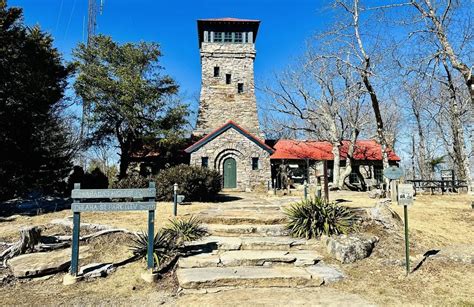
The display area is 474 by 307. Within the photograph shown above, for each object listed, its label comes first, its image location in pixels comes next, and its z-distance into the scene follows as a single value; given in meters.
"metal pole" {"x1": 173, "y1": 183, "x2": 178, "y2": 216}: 10.55
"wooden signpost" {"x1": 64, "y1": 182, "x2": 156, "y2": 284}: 6.01
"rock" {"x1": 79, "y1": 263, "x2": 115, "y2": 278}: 6.08
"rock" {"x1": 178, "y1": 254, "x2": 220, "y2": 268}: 6.19
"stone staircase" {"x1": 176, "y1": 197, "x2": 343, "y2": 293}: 5.47
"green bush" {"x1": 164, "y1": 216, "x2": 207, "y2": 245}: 7.65
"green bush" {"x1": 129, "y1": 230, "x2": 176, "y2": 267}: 6.66
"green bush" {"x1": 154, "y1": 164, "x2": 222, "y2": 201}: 14.77
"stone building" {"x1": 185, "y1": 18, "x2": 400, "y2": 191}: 25.58
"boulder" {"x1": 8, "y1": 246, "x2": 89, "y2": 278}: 6.08
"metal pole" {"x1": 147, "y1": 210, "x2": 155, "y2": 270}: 6.03
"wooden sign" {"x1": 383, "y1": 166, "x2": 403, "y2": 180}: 6.62
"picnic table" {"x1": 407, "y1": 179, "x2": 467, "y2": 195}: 19.88
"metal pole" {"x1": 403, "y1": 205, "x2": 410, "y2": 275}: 5.95
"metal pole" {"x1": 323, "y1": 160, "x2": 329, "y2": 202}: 11.21
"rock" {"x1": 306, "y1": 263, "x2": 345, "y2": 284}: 5.65
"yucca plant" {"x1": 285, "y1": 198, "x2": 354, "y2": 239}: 7.77
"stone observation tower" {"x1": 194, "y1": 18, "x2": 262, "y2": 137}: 26.44
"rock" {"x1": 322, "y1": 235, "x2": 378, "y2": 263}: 6.65
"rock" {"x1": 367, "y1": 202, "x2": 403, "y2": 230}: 7.96
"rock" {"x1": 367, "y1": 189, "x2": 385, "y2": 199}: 16.17
